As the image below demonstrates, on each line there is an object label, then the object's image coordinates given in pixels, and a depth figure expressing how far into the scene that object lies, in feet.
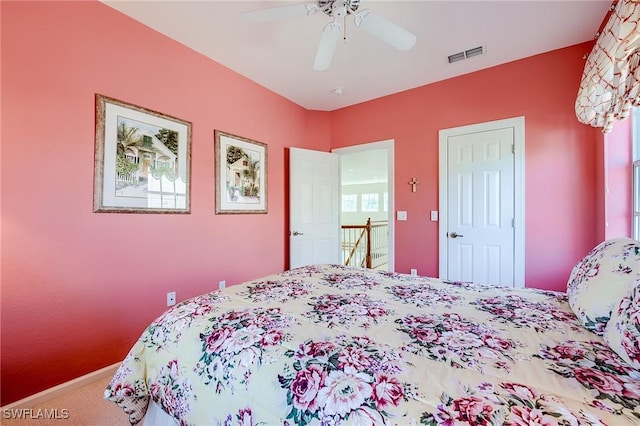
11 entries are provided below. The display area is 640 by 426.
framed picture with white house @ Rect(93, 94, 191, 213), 6.41
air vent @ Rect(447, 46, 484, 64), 8.23
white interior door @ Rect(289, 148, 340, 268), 11.43
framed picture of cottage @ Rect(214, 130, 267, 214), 9.09
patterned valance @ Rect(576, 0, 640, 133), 4.19
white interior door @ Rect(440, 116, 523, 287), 8.92
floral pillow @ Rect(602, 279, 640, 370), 2.35
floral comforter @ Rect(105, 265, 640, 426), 2.09
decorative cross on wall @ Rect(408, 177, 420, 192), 10.78
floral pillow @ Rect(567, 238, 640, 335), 3.00
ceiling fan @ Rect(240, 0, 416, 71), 5.22
